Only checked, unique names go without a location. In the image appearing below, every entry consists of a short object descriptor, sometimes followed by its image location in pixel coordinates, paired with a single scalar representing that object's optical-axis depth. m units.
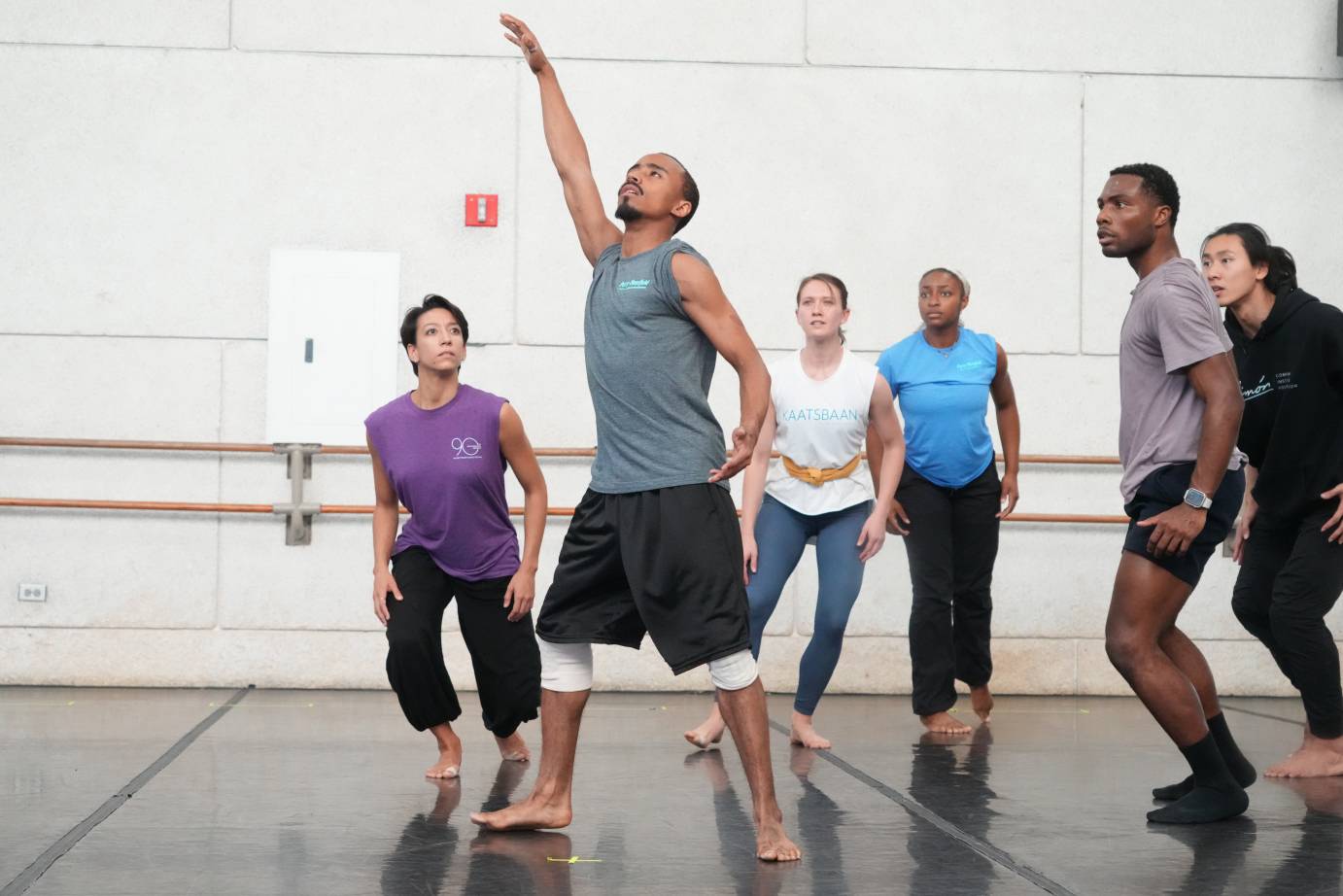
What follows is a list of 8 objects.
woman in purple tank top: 4.80
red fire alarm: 7.59
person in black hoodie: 4.93
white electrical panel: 7.52
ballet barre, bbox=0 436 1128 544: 7.34
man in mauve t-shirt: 4.04
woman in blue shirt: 6.11
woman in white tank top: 5.62
